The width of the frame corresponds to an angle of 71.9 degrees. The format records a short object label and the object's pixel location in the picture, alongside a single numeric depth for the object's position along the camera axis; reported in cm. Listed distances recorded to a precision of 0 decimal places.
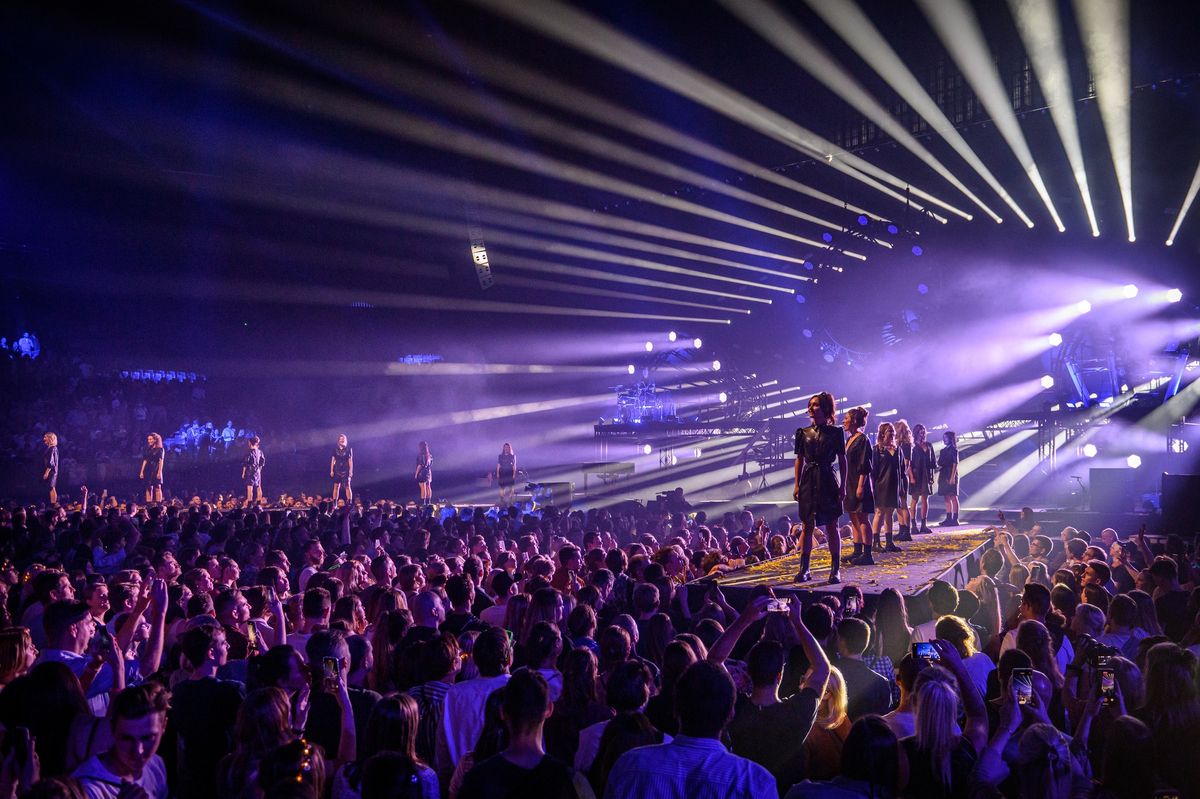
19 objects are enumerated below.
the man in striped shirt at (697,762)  229
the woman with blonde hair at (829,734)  314
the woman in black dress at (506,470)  1738
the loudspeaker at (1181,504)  1246
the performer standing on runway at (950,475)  1198
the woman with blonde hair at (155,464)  1549
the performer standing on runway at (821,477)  704
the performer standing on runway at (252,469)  1653
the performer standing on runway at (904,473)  980
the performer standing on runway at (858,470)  802
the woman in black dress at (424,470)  1767
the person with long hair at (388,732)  274
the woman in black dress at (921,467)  1116
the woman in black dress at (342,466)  1706
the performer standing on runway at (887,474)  930
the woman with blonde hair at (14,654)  354
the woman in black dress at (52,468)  1430
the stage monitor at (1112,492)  1466
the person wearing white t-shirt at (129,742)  260
